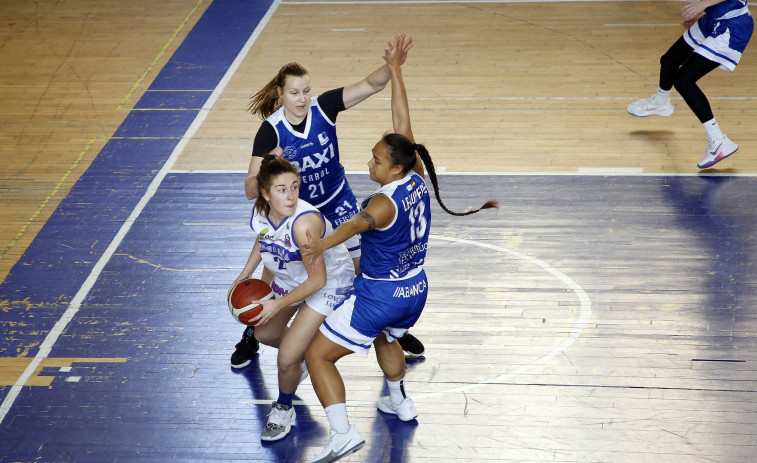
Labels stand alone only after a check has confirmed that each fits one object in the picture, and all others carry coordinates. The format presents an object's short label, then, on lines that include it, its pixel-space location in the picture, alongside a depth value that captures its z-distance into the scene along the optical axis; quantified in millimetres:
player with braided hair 9234
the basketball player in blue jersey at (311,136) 10828
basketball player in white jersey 9680
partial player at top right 15828
